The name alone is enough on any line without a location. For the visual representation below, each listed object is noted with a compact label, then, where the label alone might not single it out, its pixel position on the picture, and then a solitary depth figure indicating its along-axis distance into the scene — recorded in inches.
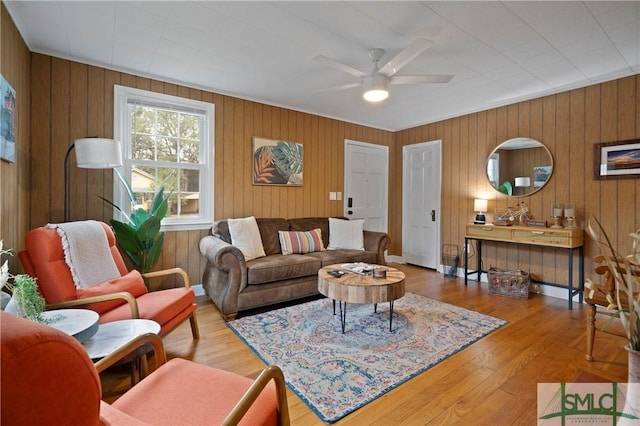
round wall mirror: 152.9
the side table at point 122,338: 60.8
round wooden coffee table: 96.9
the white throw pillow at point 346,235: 165.6
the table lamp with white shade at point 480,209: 168.4
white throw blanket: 83.4
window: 129.9
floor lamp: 99.3
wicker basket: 145.6
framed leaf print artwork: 163.8
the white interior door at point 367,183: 205.9
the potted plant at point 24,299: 54.6
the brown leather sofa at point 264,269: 115.4
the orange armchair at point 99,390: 19.7
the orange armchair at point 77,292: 77.2
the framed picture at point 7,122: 77.8
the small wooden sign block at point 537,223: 145.5
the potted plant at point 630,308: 28.2
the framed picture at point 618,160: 126.3
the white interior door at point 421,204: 201.0
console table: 131.3
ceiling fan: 97.4
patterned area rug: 74.2
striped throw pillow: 152.2
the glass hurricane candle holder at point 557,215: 142.1
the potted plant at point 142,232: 116.0
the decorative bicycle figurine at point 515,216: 157.6
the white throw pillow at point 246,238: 136.8
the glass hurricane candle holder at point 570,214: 137.1
